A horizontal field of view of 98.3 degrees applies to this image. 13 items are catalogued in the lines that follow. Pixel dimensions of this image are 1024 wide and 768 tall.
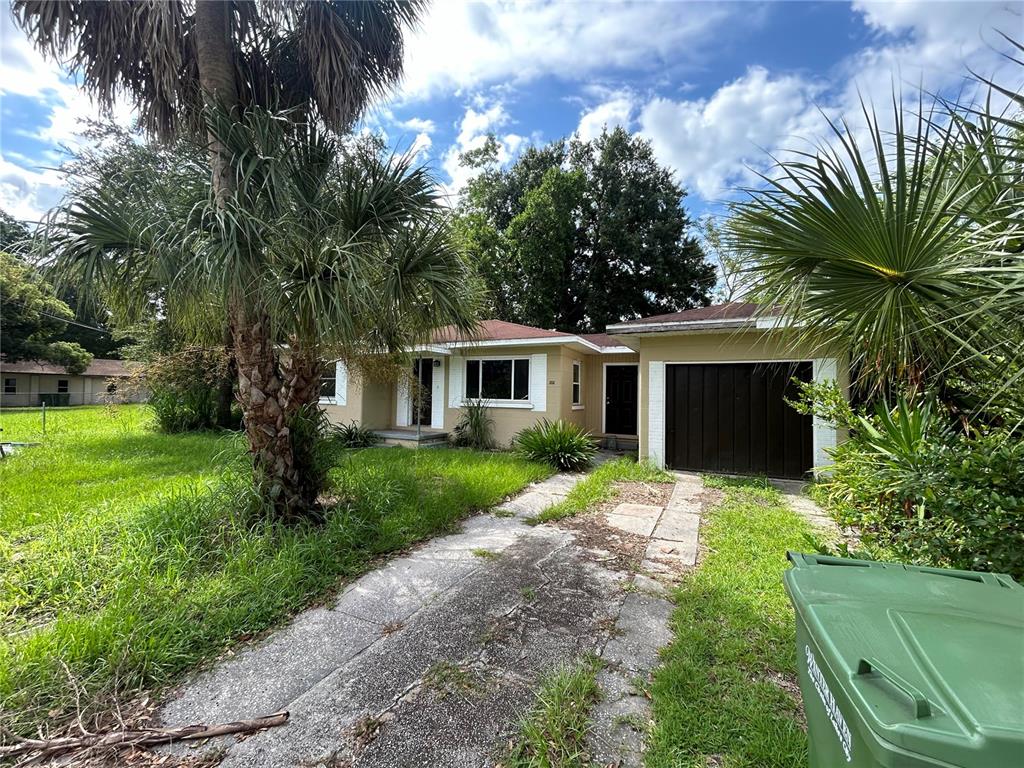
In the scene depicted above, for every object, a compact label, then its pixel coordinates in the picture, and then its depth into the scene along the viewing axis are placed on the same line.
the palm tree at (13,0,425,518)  4.31
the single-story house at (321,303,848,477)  8.06
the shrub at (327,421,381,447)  11.43
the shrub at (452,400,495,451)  11.60
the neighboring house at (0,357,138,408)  30.23
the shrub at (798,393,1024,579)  2.64
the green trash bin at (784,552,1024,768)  0.89
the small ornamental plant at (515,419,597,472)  9.18
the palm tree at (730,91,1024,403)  2.37
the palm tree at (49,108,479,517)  3.75
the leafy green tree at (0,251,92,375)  21.16
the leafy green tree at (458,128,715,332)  19.89
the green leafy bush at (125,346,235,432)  11.52
